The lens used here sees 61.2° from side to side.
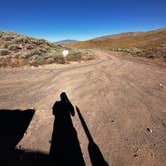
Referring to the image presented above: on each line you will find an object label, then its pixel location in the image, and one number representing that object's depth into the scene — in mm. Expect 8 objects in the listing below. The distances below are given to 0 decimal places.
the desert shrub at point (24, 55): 14154
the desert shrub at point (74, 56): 15157
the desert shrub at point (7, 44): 16609
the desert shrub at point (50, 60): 13676
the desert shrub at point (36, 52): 15509
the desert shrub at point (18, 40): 18881
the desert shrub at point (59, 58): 13991
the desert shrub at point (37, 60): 13162
